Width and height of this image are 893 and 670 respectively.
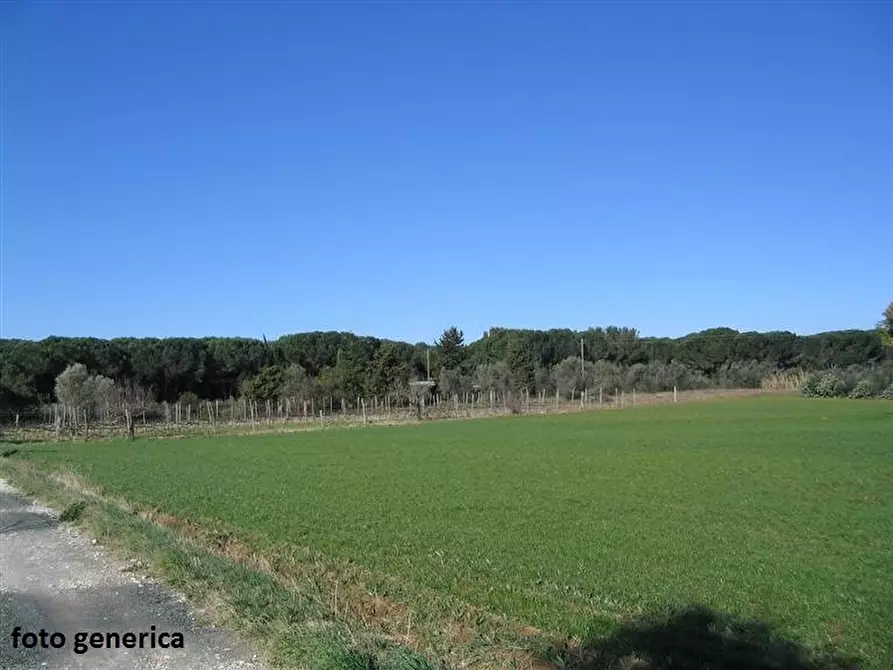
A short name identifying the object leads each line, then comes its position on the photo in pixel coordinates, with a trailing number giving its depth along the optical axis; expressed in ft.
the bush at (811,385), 270.46
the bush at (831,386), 262.47
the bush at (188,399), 277.09
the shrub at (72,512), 52.34
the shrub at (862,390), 250.98
